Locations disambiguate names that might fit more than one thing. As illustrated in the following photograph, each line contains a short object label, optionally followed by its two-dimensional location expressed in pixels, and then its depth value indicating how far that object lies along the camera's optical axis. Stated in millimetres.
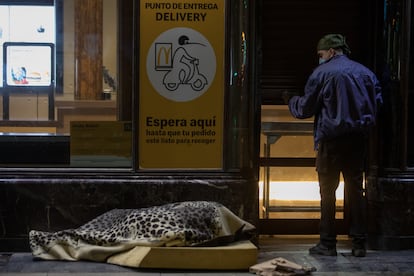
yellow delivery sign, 11820
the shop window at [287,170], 12977
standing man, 11156
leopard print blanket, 10383
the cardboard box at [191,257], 10266
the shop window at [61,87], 11945
